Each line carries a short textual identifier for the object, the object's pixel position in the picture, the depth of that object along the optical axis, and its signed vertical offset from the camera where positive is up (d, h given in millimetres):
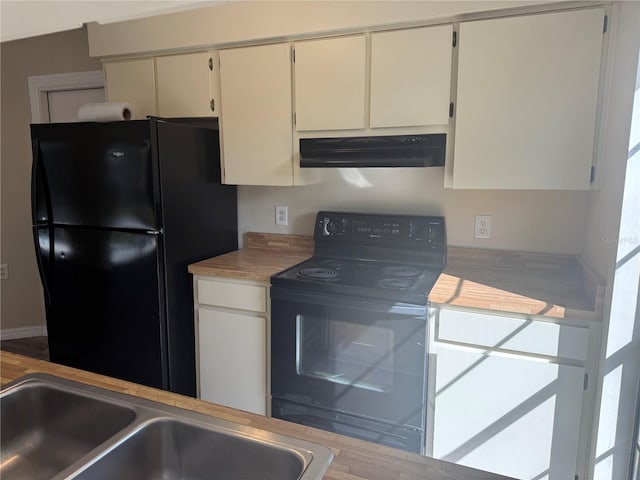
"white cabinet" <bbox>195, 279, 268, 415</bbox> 2090 -840
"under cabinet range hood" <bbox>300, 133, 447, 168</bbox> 1901 +99
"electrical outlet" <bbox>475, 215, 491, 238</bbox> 2164 -260
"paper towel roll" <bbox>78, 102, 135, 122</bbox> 2322 +317
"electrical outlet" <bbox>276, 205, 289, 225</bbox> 2609 -249
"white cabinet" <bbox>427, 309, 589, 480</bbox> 1595 -830
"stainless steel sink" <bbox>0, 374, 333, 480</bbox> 809 -536
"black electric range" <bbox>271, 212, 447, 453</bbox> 1759 -726
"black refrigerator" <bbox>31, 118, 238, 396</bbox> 2066 -337
